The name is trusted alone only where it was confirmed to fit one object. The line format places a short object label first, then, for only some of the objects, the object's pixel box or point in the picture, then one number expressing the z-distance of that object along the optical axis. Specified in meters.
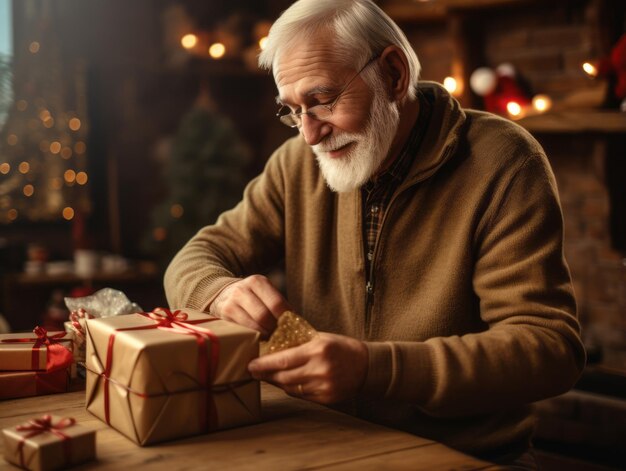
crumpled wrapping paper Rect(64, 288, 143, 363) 1.62
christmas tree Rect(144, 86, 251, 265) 4.57
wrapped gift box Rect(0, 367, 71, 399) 1.43
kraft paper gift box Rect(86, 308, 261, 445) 1.18
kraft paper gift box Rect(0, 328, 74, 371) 1.45
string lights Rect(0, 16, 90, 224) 4.60
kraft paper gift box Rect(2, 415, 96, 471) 1.07
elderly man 1.35
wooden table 1.12
